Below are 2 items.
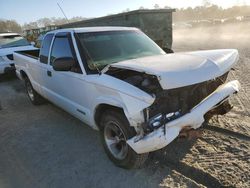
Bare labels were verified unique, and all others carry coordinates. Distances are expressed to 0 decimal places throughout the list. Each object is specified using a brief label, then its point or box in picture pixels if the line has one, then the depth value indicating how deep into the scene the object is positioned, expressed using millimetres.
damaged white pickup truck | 1955
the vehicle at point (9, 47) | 6597
